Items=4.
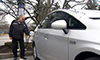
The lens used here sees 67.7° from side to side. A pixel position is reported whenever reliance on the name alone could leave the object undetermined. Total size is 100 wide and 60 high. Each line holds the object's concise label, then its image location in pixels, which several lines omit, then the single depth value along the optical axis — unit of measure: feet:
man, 9.45
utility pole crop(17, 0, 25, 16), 12.29
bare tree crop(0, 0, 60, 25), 17.30
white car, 4.08
